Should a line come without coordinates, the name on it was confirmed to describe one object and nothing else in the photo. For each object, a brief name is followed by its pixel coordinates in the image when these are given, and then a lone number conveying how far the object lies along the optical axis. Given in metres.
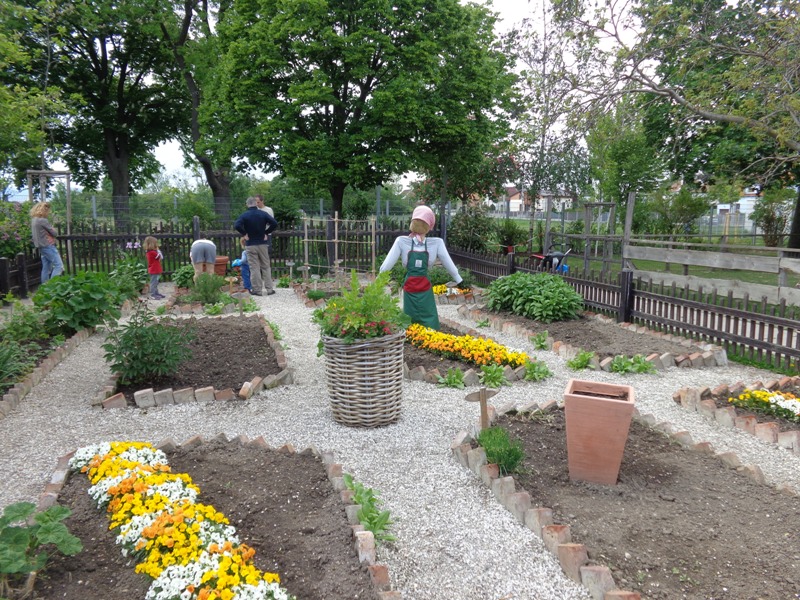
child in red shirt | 10.84
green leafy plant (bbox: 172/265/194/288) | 11.95
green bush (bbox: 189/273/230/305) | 10.19
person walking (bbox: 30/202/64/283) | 10.63
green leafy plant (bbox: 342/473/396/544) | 3.04
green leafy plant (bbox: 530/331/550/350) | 7.61
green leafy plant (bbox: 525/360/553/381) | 6.18
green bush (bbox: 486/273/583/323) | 8.73
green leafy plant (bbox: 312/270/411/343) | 4.63
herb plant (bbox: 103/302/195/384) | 5.48
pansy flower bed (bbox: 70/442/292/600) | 2.34
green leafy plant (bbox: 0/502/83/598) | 2.25
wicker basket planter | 4.69
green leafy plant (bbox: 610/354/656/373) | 6.52
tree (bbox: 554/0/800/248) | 8.37
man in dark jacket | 11.51
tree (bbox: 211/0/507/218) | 14.57
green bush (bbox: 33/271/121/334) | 7.51
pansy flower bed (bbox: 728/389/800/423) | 4.88
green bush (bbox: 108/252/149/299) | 9.83
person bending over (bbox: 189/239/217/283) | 11.09
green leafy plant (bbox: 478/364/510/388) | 5.99
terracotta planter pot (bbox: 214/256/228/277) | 13.00
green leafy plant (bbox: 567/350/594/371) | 6.62
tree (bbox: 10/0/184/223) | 20.92
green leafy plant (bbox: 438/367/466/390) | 5.98
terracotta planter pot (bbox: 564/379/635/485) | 3.45
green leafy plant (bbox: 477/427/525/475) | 3.65
